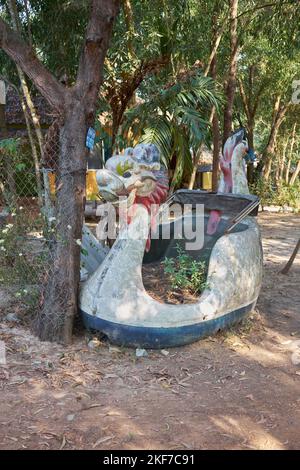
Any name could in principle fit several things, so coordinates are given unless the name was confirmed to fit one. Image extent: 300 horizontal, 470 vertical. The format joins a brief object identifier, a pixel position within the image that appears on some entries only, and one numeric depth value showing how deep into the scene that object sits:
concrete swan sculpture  3.94
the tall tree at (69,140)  4.09
